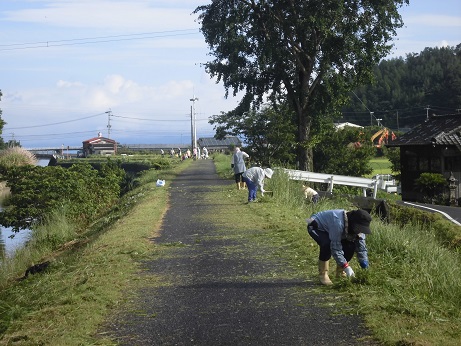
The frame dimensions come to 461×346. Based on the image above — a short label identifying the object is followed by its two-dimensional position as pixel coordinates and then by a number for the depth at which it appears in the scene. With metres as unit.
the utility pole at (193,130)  88.22
